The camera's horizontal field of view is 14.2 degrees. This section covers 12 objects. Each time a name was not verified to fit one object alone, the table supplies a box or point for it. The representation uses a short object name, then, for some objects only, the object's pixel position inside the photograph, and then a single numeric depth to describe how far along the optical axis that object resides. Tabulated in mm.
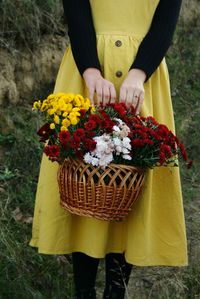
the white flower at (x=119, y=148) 2093
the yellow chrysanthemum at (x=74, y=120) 2111
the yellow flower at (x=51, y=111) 2156
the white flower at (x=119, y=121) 2142
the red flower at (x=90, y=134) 2107
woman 2273
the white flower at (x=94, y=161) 2088
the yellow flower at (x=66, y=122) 2129
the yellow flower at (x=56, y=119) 2147
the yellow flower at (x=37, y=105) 2235
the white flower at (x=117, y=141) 2088
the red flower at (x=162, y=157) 2111
